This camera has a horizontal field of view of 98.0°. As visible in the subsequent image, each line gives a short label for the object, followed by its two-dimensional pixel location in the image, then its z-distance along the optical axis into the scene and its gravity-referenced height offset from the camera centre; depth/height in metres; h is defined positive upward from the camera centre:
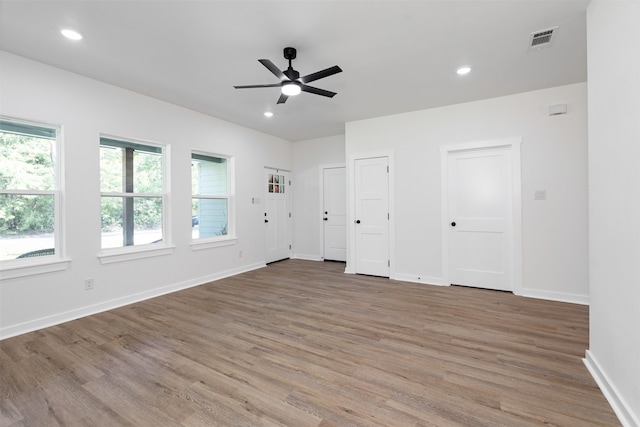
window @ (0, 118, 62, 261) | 2.82 +0.24
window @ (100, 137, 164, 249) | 3.56 +0.28
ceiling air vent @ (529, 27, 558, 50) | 2.48 +1.58
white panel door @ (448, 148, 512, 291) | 4.00 -0.13
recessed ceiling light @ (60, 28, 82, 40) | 2.43 +1.60
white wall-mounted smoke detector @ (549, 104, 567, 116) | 3.58 +1.29
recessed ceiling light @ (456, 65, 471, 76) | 3.11 +1.59
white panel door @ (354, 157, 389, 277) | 4.82 -0.10
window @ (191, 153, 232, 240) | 4.65 +0.28
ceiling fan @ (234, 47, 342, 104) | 2.53 +1.27
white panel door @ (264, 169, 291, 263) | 6.15 -0.08
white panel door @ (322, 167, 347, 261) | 6.16 -0.05
